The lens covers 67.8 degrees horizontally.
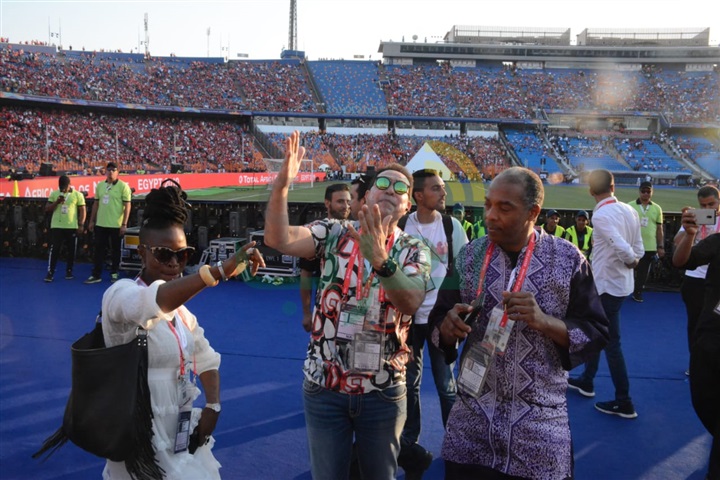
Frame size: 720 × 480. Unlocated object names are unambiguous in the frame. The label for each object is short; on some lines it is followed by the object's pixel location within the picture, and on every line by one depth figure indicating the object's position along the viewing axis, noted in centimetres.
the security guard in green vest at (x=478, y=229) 886
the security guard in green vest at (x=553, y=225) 910
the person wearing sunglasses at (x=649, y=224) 885
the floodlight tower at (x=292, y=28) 7262
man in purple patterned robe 200
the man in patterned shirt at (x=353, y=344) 233
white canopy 1447
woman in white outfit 199
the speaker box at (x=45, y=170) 1991
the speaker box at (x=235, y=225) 1158
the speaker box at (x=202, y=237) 1158
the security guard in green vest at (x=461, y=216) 793
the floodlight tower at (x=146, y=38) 7065
